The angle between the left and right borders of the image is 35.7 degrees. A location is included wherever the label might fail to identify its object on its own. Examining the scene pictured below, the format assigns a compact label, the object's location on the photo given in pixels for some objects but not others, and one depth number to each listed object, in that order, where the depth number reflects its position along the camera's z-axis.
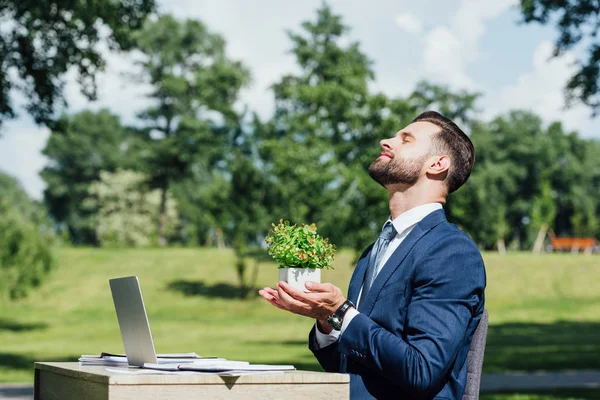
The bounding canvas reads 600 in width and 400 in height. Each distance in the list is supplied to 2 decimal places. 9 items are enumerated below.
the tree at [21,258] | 33.84
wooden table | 2.74
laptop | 3.04
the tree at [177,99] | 62.94
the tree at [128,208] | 74.38
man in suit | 3.08
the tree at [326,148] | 29.80
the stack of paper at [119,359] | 3.32
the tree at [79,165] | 81.94
